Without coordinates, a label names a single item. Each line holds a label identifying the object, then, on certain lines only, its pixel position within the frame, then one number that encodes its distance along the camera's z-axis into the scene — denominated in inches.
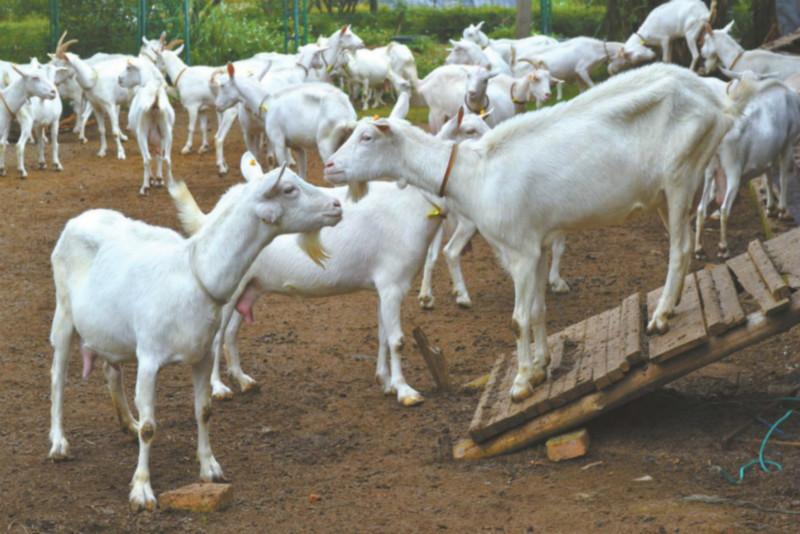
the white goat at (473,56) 740.6
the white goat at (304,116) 522.3
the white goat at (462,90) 576.1
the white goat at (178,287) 230.2
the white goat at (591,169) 264.2
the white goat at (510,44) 860.7
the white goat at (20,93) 646.5
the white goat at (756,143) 424.2
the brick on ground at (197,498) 225.9
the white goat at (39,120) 657.0
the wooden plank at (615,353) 245.9
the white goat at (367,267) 297.6
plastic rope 229.1
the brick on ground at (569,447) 247.1
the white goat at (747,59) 561.6
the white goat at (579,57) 807.7
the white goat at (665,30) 770.8
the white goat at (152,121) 597.9
